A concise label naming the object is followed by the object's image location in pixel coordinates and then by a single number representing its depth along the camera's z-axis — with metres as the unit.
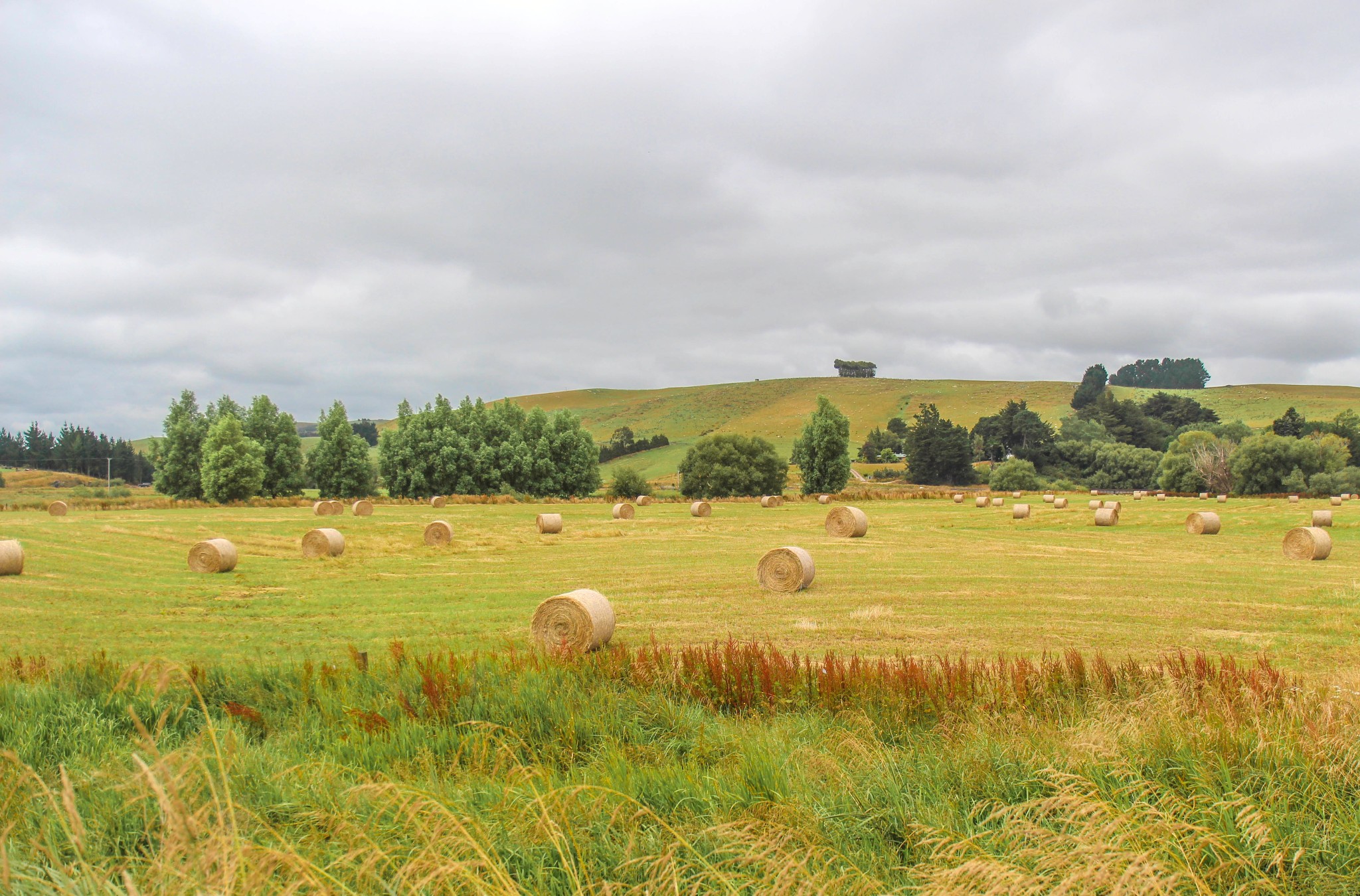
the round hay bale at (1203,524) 37.62
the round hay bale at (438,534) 35.38
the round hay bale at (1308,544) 26.66
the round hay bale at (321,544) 30.47
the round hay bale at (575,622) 13.98
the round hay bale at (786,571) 20.45
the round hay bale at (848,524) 36.69
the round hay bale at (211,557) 25.45
